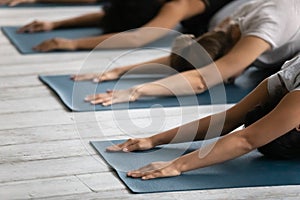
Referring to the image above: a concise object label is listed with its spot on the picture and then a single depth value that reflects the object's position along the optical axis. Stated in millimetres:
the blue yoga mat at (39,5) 5789
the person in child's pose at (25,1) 5773
